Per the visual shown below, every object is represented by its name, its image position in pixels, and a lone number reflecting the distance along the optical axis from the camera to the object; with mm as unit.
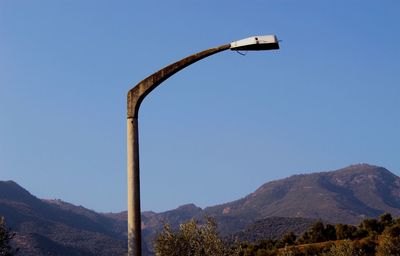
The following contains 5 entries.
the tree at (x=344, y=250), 107600
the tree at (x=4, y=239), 48250
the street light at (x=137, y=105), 10305
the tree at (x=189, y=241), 52062
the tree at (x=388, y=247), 116688
